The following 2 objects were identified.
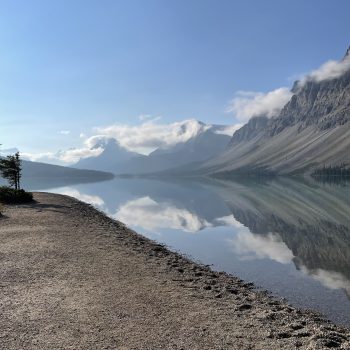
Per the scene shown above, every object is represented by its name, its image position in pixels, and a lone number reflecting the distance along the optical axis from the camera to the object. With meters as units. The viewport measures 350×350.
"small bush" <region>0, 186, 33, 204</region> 67.31
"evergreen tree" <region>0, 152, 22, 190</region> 80.06
